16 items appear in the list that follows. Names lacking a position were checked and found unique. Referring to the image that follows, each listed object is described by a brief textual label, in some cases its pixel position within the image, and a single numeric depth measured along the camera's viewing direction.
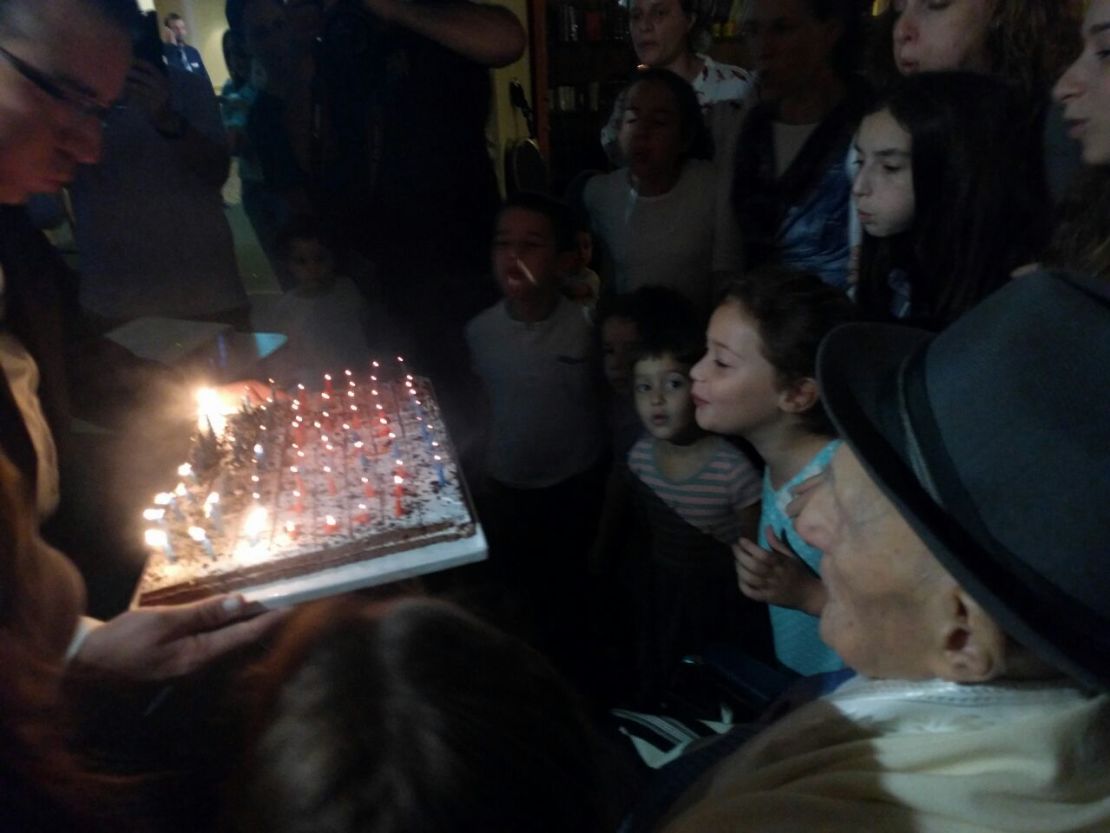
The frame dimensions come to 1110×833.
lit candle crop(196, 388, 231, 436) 1.29
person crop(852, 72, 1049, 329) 1.35
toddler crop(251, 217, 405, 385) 1.60
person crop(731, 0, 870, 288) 1.66
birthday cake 1.02
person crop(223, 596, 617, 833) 0.52
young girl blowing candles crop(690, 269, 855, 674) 1.29
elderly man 0.52
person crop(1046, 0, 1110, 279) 1.15
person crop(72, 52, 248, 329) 0.97
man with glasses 0.77
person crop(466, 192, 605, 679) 1.77
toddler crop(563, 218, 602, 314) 1.93
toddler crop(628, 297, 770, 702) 1.50
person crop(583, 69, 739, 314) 1.81
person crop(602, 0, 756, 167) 1.96
